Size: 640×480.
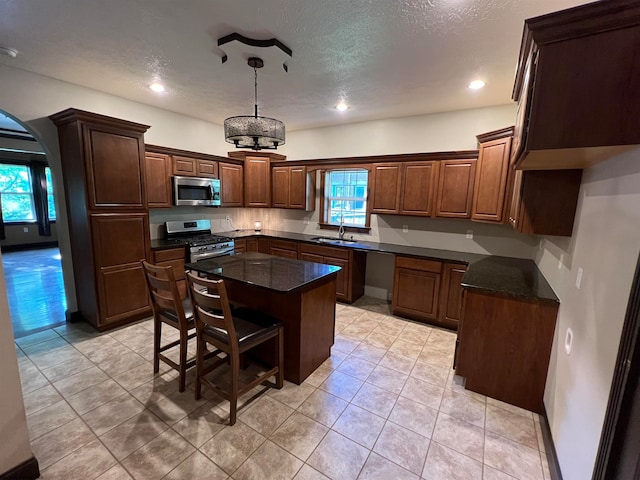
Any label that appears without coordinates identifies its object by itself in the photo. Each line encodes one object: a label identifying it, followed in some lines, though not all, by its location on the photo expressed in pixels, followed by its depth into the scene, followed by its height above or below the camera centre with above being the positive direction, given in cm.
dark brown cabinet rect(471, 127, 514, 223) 293 +33
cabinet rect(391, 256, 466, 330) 334 -104
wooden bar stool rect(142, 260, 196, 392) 211 -96
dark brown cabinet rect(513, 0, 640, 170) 112 +56
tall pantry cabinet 290 -17
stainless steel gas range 397 -60
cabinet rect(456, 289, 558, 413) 209 -107
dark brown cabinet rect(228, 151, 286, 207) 500 +44
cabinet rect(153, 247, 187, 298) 361 -81
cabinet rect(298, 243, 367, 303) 410 -89
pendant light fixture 244 +63
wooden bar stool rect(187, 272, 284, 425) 187 -97
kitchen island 228 -85
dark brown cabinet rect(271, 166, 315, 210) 480 +24
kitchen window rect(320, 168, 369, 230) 456 +9
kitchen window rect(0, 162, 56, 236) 723 -4
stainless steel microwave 402 +11
